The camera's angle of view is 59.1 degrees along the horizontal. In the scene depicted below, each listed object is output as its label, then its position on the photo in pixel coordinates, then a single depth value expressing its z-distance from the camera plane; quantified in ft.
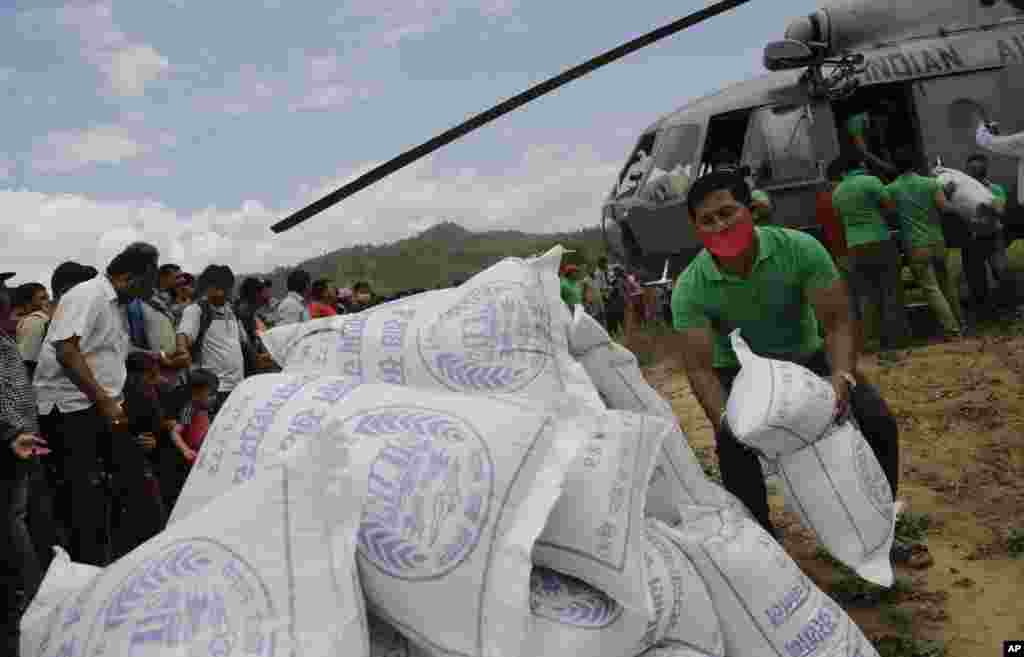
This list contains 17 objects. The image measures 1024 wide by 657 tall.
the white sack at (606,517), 5.44
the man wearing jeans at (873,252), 21.16
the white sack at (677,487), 7.50
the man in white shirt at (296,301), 22.27
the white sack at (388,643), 5.37
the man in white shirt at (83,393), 11.82
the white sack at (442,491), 4.92
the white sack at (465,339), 6.70
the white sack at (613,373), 8.11
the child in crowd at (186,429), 14.06
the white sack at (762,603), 6.42
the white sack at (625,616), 5.25
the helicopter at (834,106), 24.81
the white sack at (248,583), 4.27
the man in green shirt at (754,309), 9.11
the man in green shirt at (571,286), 28.35
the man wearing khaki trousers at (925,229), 21.77
